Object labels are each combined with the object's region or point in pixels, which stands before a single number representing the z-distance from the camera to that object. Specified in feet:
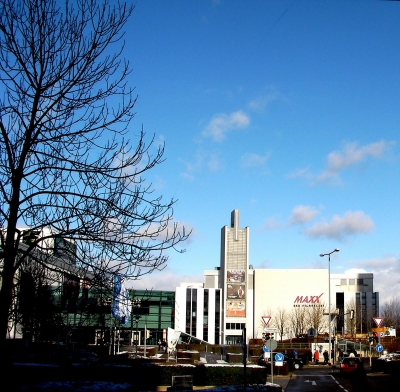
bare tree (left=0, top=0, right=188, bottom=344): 42.16
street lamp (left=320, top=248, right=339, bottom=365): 170.40
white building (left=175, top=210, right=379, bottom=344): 359.66
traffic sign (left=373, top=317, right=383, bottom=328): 125.58
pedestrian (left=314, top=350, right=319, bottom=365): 177.09
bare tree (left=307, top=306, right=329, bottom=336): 293.90
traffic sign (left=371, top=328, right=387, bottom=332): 125.36
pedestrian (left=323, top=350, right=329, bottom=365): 174.81
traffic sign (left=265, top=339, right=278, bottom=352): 86.28
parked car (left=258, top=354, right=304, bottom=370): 146.47
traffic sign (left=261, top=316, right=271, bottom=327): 109.21
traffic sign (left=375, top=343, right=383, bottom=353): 129.58
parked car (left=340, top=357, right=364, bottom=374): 116.78
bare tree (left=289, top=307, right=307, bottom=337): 315.99
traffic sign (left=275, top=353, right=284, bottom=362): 92.19
